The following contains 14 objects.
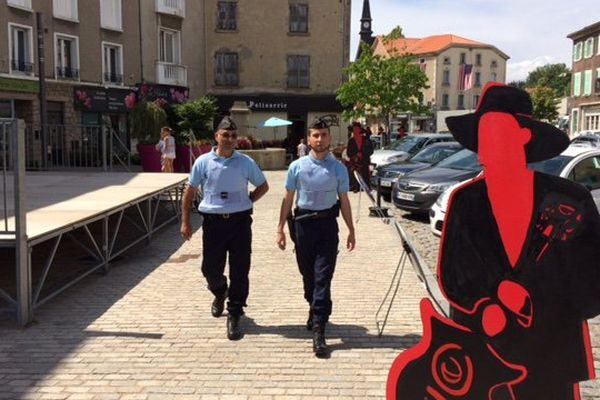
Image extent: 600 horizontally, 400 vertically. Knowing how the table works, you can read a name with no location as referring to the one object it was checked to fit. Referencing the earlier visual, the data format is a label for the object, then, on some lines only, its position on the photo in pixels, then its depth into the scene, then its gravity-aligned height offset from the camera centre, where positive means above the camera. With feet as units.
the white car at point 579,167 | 28.99 -1.44
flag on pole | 134.97 +13.18
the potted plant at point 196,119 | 78.43 +1.82
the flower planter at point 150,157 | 63.72 -2.56
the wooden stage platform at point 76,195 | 20.48 -2.99
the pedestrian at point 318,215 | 16.02 -2.13
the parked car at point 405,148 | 61.31 -1.33
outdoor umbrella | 99.71 +1.71
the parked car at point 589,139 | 88.12 -0.37
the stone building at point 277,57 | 124.16 +15.43
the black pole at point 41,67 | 54.24 +5.72
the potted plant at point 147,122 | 70.76 +1.17
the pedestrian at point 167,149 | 57.47 -1.56
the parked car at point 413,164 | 48.96 -2.35
